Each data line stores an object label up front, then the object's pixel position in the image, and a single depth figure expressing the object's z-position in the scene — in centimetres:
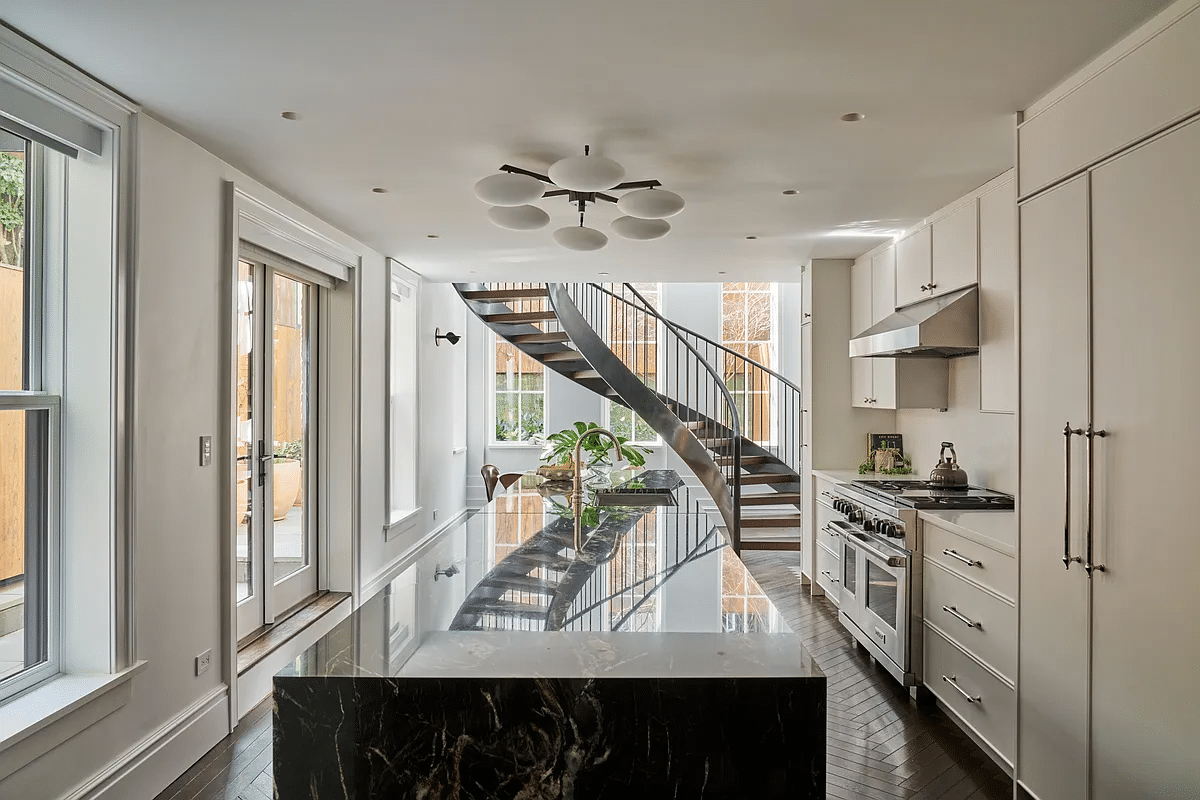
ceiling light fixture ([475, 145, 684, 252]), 270
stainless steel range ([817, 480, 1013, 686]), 361
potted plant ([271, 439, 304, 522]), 427
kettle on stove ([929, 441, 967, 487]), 409
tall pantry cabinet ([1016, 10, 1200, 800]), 192
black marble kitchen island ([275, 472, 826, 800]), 135
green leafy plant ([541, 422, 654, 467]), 627
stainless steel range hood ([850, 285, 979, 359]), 371
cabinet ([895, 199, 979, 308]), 377
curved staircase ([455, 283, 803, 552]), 701
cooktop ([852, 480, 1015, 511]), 357
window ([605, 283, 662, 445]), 883
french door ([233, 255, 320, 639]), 391
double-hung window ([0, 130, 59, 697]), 235
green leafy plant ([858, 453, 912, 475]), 506
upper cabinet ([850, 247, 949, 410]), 458
